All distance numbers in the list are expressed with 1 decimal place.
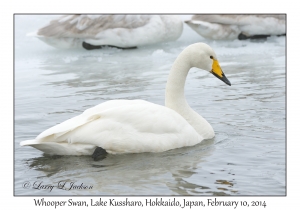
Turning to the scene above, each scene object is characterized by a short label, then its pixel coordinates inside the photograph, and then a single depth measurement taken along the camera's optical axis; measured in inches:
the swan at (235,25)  537.0
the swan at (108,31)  513.7
